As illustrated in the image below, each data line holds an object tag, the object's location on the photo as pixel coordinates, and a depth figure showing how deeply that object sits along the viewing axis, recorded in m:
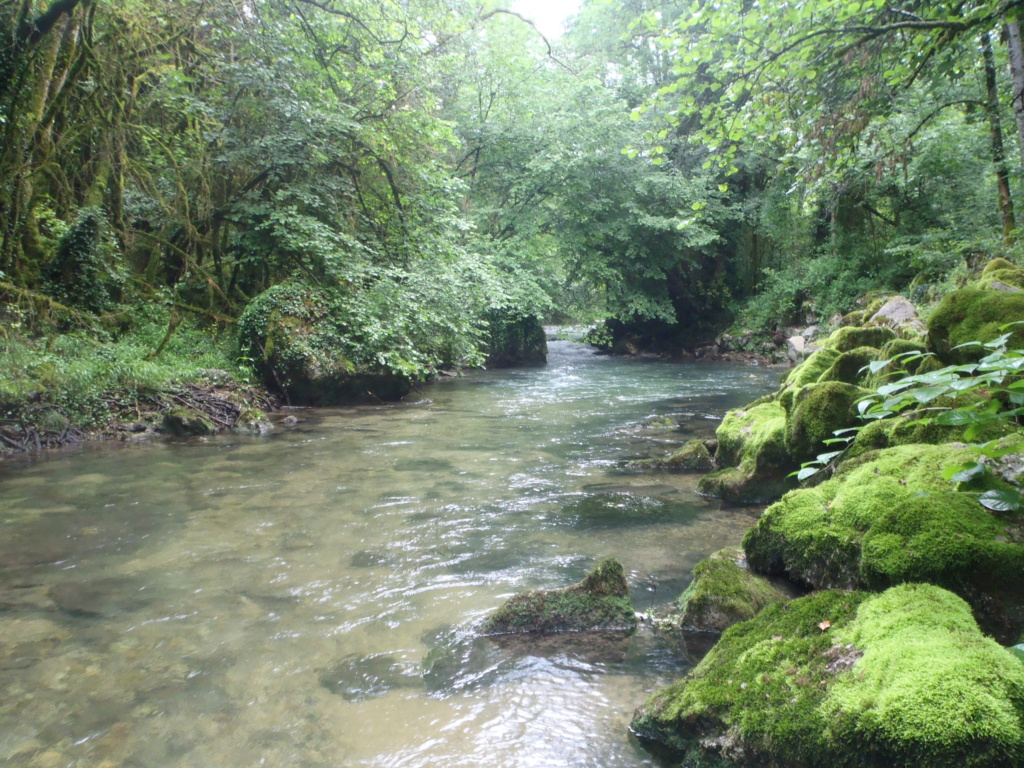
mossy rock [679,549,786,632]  3.63
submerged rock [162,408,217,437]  9.61
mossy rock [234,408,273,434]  9.94
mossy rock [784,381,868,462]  5.23
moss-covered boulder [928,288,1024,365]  4.48
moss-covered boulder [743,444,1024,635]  2.70
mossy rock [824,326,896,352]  7.03
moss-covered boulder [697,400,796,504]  6.22
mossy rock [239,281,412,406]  12.11
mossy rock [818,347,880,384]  6.25
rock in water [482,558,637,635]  3.79
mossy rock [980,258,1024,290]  6.55
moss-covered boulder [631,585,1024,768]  1.92
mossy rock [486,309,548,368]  23.14
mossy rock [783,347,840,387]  7.24
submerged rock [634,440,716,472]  7.62
